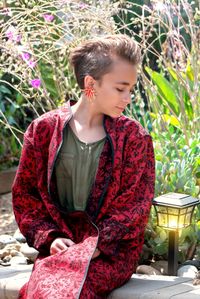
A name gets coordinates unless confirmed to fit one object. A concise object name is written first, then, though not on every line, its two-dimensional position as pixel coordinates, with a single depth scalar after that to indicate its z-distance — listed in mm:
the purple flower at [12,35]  4637
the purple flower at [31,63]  4540
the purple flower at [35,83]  4625
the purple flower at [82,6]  4631
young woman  3496
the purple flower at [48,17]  4741
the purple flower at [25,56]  4613
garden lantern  3873
